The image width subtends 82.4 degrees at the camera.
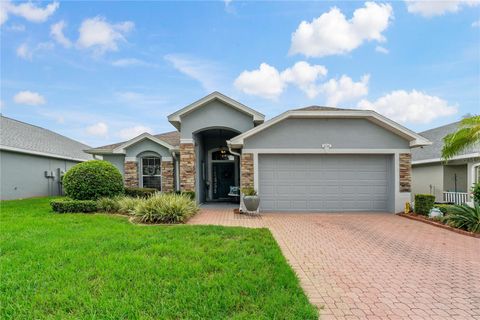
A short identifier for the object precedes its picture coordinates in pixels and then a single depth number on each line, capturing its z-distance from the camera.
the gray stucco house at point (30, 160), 15.75
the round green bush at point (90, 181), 11.31
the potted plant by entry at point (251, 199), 10.85
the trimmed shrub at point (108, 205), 10.93
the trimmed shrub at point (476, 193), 9.02
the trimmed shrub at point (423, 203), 10.34
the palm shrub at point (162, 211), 9.11
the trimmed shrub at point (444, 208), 9.41
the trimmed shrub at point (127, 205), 10.51
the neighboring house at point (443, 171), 13.33
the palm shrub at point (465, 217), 8.00
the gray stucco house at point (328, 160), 11.45
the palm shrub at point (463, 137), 9.62
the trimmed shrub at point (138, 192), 13.41
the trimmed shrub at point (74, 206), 10.73
